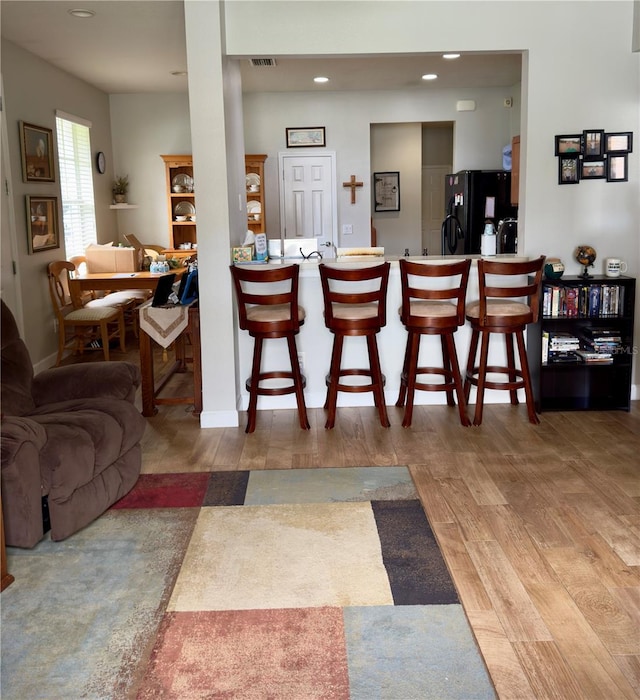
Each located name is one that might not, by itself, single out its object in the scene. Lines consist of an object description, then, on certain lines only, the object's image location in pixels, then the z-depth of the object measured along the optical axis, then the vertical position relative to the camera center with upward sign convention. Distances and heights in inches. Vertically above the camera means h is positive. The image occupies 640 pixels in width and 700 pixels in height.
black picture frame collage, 187.8 +12.9
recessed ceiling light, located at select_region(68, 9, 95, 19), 197.5 +53.5
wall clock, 320.8 +23.0
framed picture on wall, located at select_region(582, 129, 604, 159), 187.8 +16.0
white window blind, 284.0 +12.8
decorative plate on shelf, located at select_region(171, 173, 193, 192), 342.0 +14.2
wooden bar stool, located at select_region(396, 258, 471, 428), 172.4 -25.4
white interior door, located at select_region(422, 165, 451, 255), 399.9 +2.5
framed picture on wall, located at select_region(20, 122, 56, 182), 240.2 +21.3
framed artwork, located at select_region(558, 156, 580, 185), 188.5 +9.5
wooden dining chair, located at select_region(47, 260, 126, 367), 256.4 -34.3
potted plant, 339.9 +11.6
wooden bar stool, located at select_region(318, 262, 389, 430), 173.5 -24.9
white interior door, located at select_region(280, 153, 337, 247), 338.3 +6.9
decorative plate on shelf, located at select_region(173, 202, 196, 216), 343.6 +2.5
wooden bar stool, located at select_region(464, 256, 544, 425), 173.6 -25.1
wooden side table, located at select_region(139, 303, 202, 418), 187.2 -40.6
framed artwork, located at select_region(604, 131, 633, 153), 188.4 +16.0
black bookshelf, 184.5 -31.5
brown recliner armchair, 111.1 -35.5
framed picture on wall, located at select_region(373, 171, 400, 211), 389.1 +10.1
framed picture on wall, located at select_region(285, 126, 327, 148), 333.7 +33.3
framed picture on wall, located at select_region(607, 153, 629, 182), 189.6 +9.8
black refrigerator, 292.4 +2.3
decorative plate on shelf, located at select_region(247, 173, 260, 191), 331.0 +14.4
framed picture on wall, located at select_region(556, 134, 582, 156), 187.5 +15.6
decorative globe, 189.3 -12.6
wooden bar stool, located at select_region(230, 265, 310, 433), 172.2 -24.6
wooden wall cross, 338.0 +12.2
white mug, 189.0 -15.2
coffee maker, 254.1 -9.1
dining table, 270.5 -23.9
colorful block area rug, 84.4 -51.7
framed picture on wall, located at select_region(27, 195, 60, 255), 243.6 -2.1
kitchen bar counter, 193.5 -35.6
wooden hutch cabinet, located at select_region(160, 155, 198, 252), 338.6 +9.1
